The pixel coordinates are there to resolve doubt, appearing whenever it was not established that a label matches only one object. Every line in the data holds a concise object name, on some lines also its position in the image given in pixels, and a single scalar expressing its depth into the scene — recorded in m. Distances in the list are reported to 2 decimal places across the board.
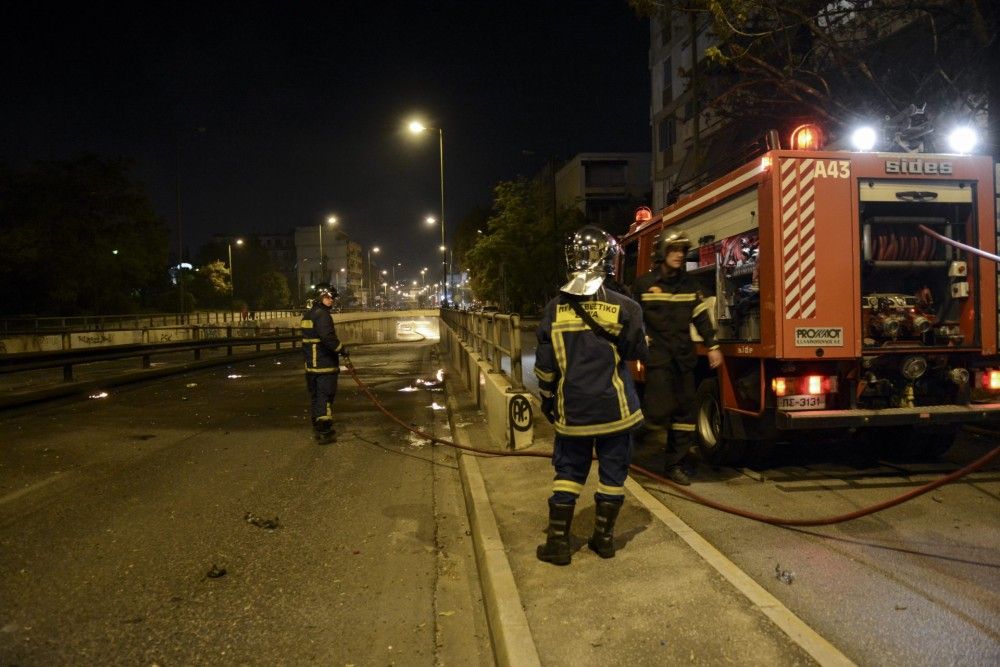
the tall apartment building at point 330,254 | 137.12
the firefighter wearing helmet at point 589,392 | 4.11
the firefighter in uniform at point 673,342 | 5.83
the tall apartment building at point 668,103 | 33.94
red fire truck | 5.62
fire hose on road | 4.38
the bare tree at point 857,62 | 10.12
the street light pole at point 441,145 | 26.37
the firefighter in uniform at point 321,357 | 8.66
